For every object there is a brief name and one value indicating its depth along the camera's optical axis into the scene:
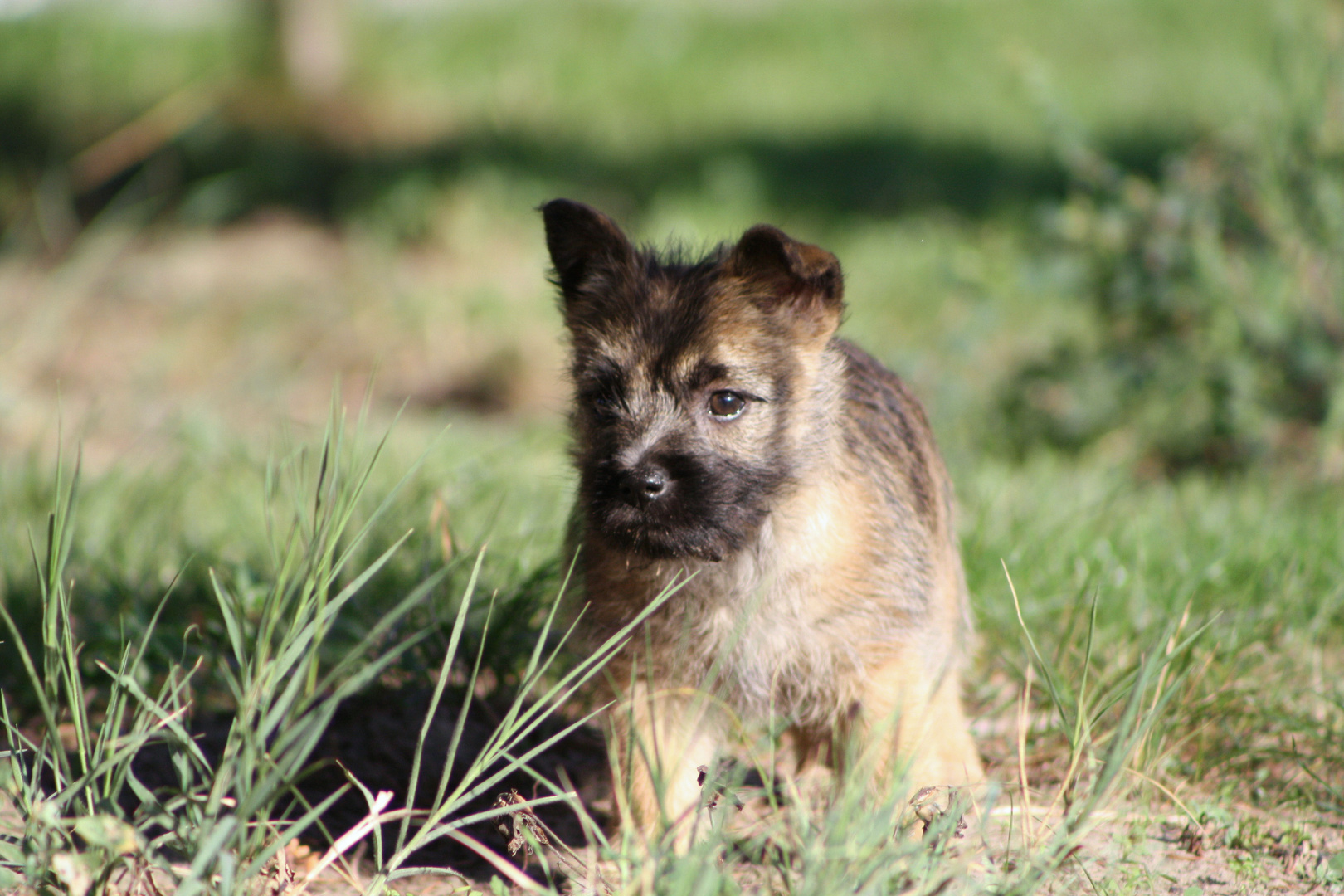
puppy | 5.77
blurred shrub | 10.75
